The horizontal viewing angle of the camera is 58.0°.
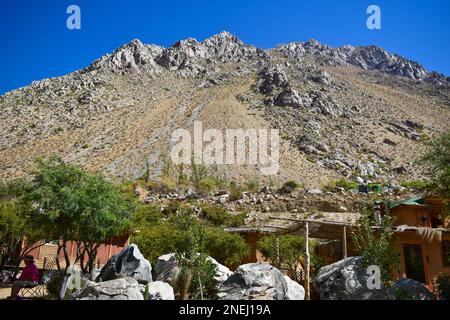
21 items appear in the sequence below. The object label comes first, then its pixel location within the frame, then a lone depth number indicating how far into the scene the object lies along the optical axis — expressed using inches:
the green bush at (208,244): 770.2
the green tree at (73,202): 562.3
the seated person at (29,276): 543.8
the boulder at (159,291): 480.1
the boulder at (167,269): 580.8
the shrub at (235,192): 1690.5
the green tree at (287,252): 770.8
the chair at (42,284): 624.0
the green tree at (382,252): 455.8
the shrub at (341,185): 1840.3
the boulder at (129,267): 563.2
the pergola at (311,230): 577.3
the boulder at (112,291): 451.2
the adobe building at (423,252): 706.8
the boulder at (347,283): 490.5
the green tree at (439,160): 583.6
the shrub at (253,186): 1854.1
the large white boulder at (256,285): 490.3
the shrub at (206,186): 1766.7
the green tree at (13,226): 798.5
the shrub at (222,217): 1343.5
